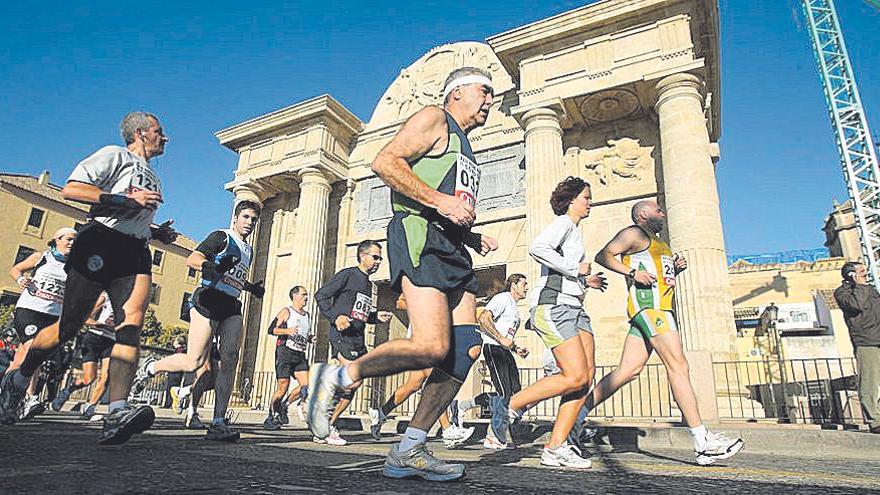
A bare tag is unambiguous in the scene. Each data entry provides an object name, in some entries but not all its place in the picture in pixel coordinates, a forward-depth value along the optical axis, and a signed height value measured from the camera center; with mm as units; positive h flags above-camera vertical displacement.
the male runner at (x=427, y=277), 2475 +613
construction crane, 44969 +24561
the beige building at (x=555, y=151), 11711 +7079
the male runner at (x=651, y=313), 3752 +738
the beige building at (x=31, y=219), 34250 +11743
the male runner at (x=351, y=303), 6195 +1150
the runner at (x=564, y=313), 3557 +685
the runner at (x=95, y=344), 7988 +809
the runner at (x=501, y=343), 6402 +758
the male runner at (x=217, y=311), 4820 +801
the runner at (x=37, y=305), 5641 +953
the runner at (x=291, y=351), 7702 +728
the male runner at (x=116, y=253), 3336 +939
